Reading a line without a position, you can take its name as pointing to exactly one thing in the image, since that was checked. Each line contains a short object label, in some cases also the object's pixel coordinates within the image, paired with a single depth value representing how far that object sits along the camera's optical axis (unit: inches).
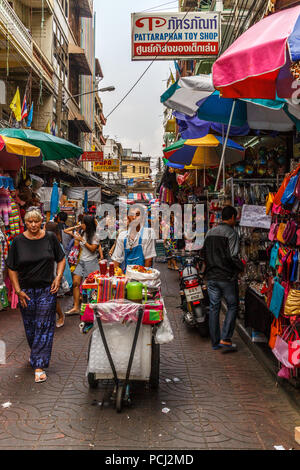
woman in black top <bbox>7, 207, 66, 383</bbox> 198.8
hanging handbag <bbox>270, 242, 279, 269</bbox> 201.2
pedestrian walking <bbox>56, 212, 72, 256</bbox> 411.1
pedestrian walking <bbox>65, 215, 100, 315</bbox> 322.3
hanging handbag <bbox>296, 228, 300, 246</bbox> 171.9
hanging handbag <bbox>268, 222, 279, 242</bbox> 204.9
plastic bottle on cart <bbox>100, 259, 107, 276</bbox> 179.8
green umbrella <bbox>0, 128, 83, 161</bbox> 327.0
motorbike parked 280.7
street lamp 867.4
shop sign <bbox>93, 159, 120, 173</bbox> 978.1
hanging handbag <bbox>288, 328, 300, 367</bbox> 164.4
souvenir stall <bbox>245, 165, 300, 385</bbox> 169.3
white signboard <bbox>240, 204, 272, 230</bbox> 245.4
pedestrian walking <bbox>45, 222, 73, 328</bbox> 298.8
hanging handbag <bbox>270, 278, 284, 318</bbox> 185.3
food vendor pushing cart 239.6
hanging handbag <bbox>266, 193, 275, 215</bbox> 203.8
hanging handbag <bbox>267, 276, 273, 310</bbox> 206.4
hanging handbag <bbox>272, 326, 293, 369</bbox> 175.9
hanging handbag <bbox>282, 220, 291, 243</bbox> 181.5
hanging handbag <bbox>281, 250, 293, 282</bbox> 177.5
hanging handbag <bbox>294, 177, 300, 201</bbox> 163.3
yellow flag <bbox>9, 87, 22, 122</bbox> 402.5
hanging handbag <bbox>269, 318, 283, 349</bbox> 192.9
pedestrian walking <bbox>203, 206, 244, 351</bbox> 243.8
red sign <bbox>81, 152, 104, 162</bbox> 902.4
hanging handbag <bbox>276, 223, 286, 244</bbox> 191.0
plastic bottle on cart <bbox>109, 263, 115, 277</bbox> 184.9
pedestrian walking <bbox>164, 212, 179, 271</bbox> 635.6
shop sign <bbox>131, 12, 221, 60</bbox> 296.8
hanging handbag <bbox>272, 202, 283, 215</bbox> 193.1
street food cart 162.7
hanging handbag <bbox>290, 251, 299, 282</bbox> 174.2
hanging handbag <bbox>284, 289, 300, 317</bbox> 166.4
